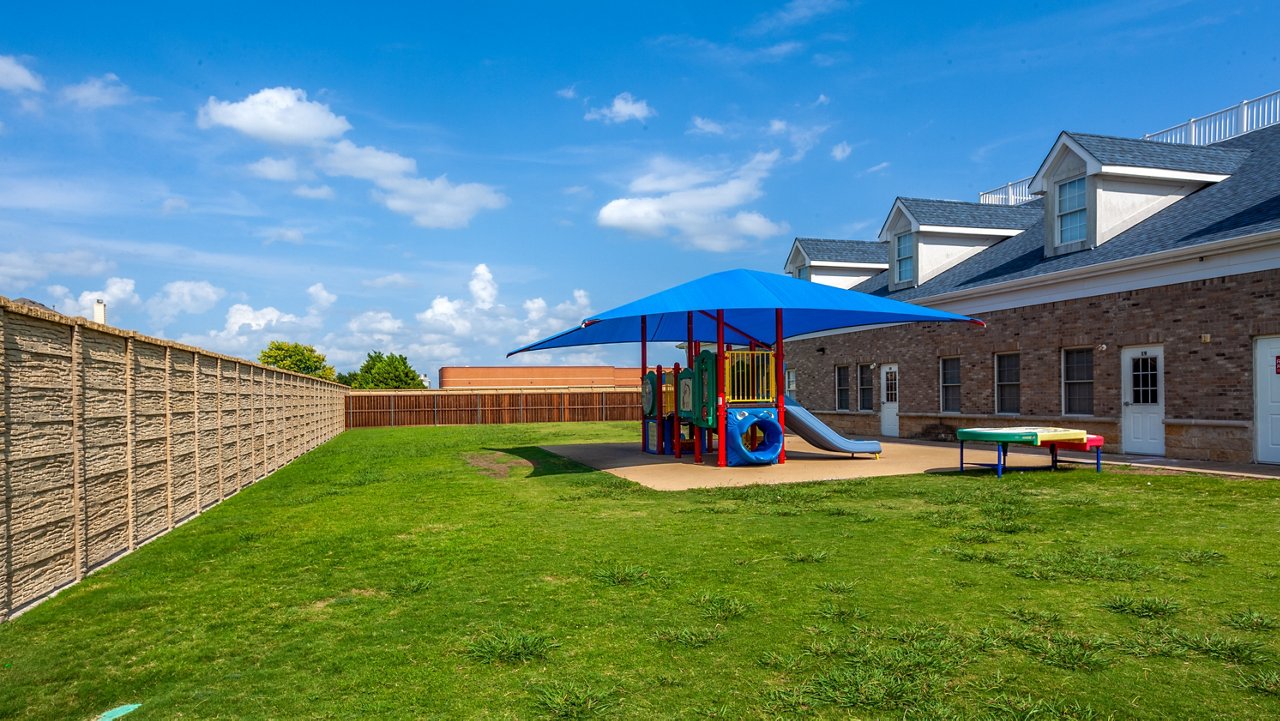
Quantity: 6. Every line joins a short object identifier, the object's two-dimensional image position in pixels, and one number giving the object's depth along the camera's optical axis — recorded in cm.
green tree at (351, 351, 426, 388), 4984
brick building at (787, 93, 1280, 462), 1319
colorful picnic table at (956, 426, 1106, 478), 1178
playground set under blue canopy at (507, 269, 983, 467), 1328
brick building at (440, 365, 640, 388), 6444
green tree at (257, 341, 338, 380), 5534
